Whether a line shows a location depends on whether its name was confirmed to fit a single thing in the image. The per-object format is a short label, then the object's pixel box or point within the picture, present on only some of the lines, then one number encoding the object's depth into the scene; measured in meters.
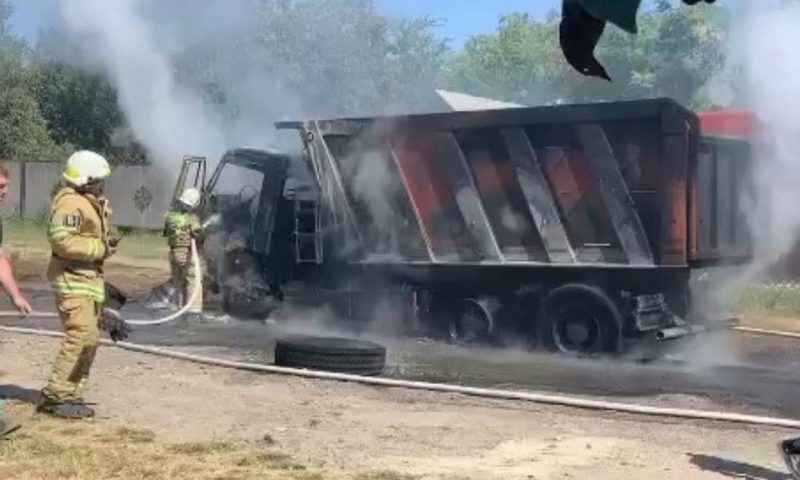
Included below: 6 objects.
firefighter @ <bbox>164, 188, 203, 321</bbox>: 14.67
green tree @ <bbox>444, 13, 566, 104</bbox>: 61.59
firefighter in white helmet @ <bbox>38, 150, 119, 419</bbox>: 7.61
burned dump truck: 11.95
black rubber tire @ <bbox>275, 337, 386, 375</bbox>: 10.17
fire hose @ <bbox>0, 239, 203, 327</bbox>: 14.08
